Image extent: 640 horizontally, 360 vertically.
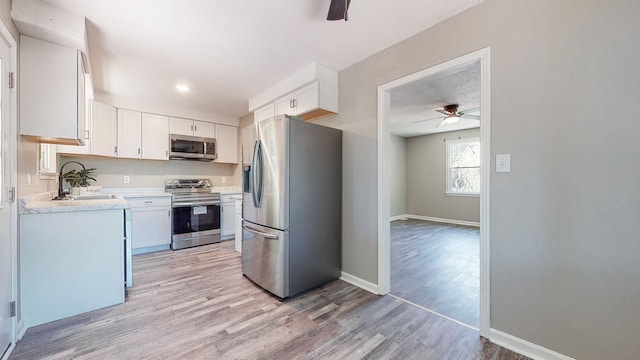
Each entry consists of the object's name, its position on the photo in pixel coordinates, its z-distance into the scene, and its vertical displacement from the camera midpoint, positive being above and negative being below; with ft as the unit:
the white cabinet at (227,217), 14.59 -2.30
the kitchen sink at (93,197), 9.63 -0.77
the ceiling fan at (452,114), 13.70 +3.66
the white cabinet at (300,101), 9.14 +3.11
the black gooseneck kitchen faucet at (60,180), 10.38 -0.08
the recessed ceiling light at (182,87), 10.93 +4.13
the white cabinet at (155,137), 13.21 +2.28
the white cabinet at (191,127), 14.02 +3.04
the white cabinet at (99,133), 10.97 +2.20
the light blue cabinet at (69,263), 6.07 -2.24
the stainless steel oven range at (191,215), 13.10 -2.03
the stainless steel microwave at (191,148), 13.92 +1.82
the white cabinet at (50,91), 6.00 +2.21
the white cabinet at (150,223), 12.15 -2.27
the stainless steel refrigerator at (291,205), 7.73 -0.89
